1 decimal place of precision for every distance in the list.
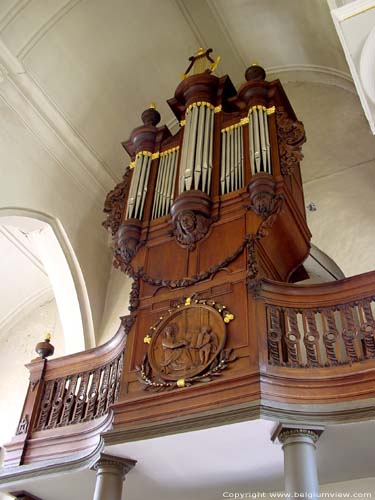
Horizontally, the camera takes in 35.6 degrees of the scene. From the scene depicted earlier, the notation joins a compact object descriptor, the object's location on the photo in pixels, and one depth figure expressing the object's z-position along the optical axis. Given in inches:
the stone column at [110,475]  202.2
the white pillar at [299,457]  169.3
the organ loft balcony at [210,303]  190.5
